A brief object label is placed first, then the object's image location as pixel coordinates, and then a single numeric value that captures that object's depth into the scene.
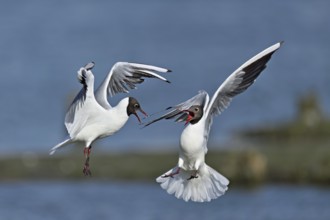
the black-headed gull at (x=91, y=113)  12.16
